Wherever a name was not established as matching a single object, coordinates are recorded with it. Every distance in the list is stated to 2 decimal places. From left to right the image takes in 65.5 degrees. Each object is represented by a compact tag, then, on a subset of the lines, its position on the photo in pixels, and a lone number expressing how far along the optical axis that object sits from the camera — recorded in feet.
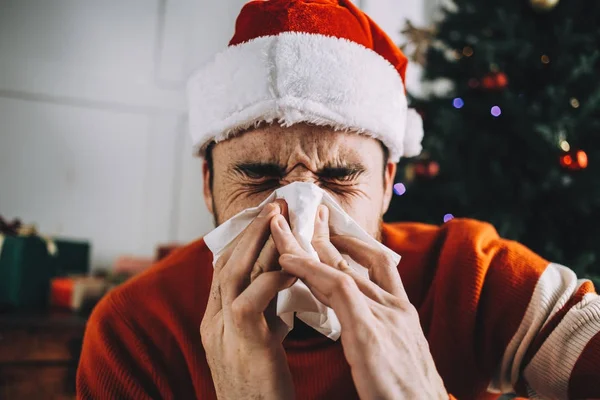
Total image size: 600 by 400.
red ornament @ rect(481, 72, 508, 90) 5.06
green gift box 5.46
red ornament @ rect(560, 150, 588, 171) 4.53
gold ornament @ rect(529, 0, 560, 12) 4.85
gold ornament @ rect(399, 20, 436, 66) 5.62
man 2.31
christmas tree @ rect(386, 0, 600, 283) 4.67
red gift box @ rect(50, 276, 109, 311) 5.67
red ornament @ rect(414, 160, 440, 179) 5.49
